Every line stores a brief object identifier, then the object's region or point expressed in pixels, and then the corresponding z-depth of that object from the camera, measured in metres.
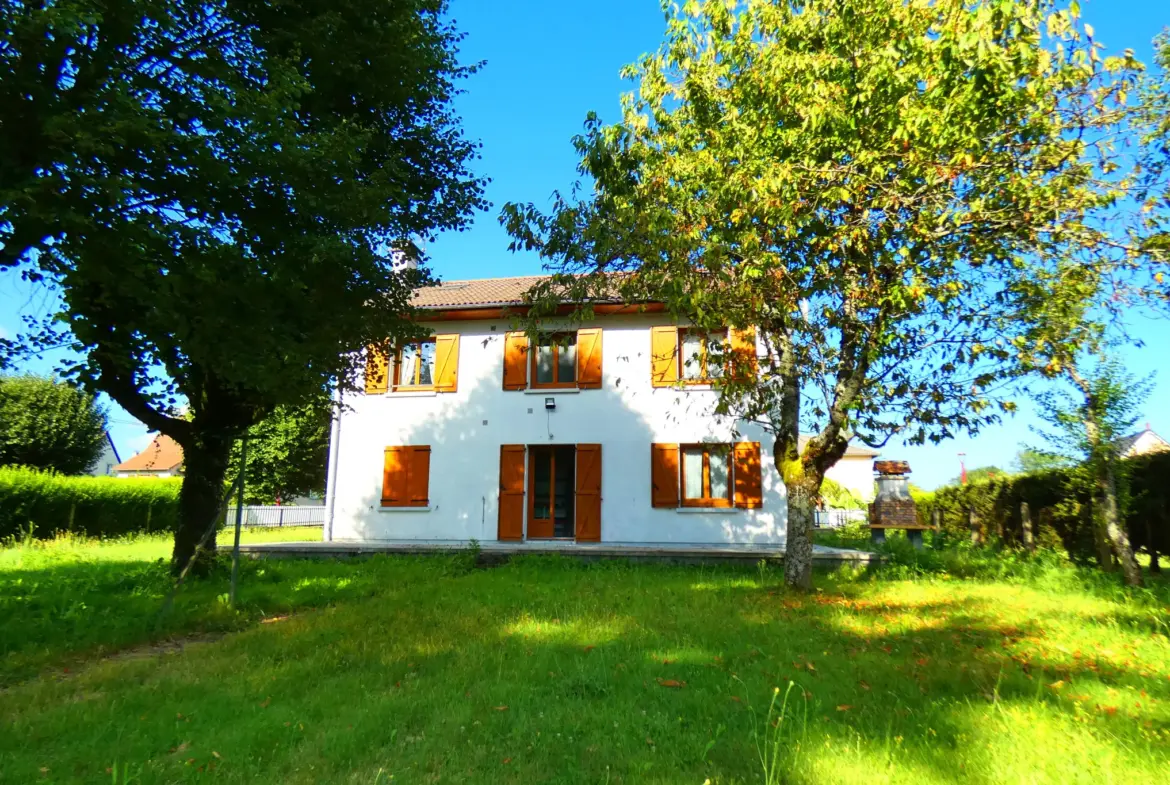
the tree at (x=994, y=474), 12.83
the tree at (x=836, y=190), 5.56
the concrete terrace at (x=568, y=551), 10.88
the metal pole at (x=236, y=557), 7.18
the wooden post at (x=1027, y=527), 11.12
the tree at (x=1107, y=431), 8.24
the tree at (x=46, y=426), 18.28
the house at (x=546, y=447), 12.82
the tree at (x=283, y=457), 23.02
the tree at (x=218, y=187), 5.07
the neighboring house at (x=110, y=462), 38.81
